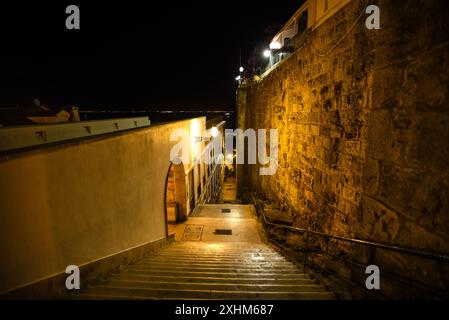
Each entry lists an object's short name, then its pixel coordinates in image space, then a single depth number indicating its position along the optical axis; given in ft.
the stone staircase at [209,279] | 10.81
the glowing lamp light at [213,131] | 48.43
